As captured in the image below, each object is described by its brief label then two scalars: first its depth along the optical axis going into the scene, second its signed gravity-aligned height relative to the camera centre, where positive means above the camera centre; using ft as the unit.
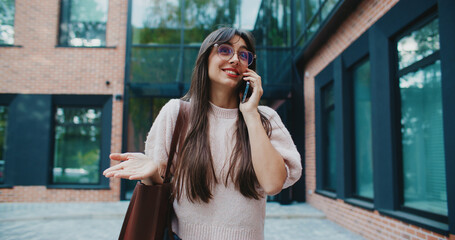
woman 4.22 -0.18
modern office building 26.43 +5.60
